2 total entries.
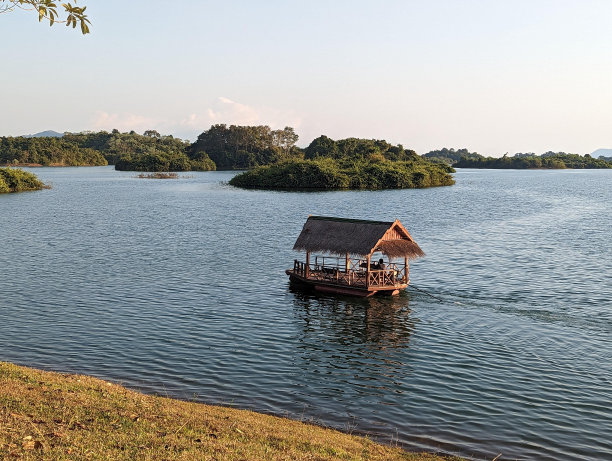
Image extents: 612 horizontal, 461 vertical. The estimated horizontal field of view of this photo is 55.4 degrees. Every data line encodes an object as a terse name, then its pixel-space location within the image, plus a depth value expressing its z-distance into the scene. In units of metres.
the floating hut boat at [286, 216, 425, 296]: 36.31
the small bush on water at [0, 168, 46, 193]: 108.43
